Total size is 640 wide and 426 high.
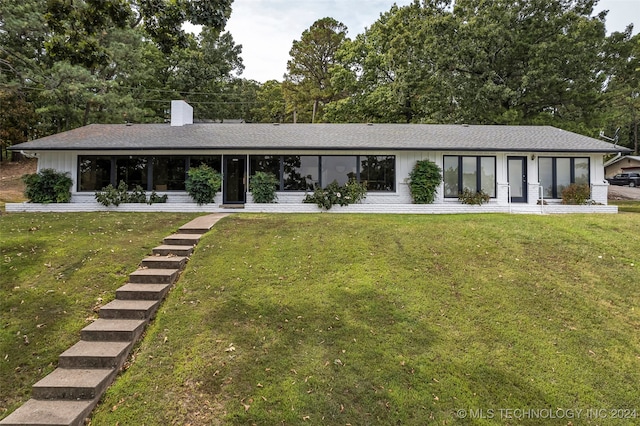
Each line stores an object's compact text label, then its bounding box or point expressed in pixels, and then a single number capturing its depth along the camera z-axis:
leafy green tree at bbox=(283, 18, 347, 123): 31.95
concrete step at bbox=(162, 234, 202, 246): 8.66
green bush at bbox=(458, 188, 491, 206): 14.21
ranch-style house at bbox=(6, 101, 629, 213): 13.84
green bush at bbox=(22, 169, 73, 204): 13.58
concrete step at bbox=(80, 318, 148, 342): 4.99
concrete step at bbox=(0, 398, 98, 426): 3.67
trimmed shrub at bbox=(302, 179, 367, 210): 13.74
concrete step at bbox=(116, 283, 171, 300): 6.02
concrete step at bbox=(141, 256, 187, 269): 7.21
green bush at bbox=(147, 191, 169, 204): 14.01
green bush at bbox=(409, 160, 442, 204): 13.97
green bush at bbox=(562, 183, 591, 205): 14.15
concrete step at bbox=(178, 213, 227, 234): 9.68
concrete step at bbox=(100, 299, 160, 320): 5.50
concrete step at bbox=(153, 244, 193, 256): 7.91
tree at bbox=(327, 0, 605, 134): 19.56
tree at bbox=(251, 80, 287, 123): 38.56
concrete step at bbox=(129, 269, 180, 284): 6.54
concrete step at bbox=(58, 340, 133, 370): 4.51
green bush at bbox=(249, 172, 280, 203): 13.95
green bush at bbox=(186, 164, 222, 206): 13.73
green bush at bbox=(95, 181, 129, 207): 13.73
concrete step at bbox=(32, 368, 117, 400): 4.07
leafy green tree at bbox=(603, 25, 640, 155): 20.05
